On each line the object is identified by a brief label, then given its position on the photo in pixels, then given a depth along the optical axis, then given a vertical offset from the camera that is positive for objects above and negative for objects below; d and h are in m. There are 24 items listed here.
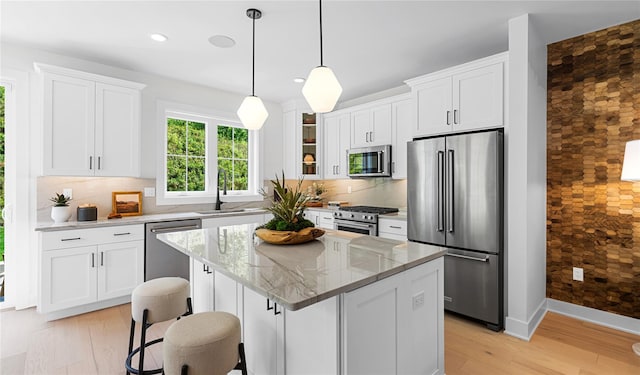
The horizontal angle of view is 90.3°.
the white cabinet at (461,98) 2.83 +0.88
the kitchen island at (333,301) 1.35 -0.57
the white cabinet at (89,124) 3.09 +0.67
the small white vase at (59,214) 3.17 -0.26
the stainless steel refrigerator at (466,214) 2.74 -0.23
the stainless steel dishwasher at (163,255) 3.40 -0.73
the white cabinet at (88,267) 2.92 -0.77
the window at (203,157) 4.17 +0.45
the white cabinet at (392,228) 3.54 -0.45
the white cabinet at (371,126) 4.12 +0.85
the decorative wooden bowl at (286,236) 2.00 -0.30
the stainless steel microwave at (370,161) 4.05 +0.36
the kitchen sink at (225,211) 4.15 -0.31
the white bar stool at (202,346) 1.33 -0.67
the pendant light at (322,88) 1.89 +0.60
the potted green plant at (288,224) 2.01 -0.24
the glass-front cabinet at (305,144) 4.99 +0.70
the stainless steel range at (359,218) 3.82 -0.38
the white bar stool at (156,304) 1.88 -0.70
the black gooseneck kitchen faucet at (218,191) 4.45 -0.04
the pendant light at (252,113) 2.38 +0.57
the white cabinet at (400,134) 3.89 +0.68
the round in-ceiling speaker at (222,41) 2.95 +1.40
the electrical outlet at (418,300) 1.75 -0.62
